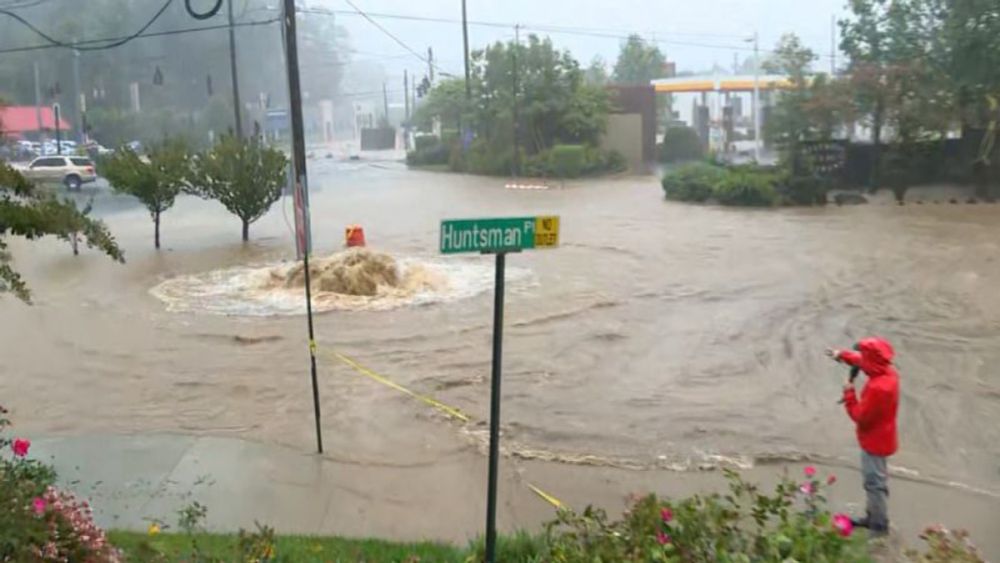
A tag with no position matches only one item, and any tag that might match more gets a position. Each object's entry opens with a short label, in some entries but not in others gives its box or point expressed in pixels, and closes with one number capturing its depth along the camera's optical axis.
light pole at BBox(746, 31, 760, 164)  42.53
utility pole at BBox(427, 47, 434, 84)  59.23
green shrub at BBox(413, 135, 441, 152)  61.20
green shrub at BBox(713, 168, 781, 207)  32.12
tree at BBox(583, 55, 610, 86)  58.47
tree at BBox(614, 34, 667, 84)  76.50
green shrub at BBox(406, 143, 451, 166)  59.12
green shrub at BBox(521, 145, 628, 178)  49.22
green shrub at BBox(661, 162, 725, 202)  34.25
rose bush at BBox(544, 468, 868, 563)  4.11
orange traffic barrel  24.09
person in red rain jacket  6.45
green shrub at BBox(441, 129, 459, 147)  58.08
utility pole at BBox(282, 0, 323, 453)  16.47
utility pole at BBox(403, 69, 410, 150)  75.68
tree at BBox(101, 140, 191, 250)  24.12
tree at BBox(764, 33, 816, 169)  33.81
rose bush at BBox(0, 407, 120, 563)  3.95
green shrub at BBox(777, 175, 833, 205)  32.50
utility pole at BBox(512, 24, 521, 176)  50.93
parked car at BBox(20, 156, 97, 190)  34.78
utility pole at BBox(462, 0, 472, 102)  53.97
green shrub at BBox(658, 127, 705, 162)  53.91
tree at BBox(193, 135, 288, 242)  24.62
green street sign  4.62
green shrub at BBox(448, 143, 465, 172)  55.17
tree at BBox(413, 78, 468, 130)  56.47
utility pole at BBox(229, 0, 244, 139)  30.03
